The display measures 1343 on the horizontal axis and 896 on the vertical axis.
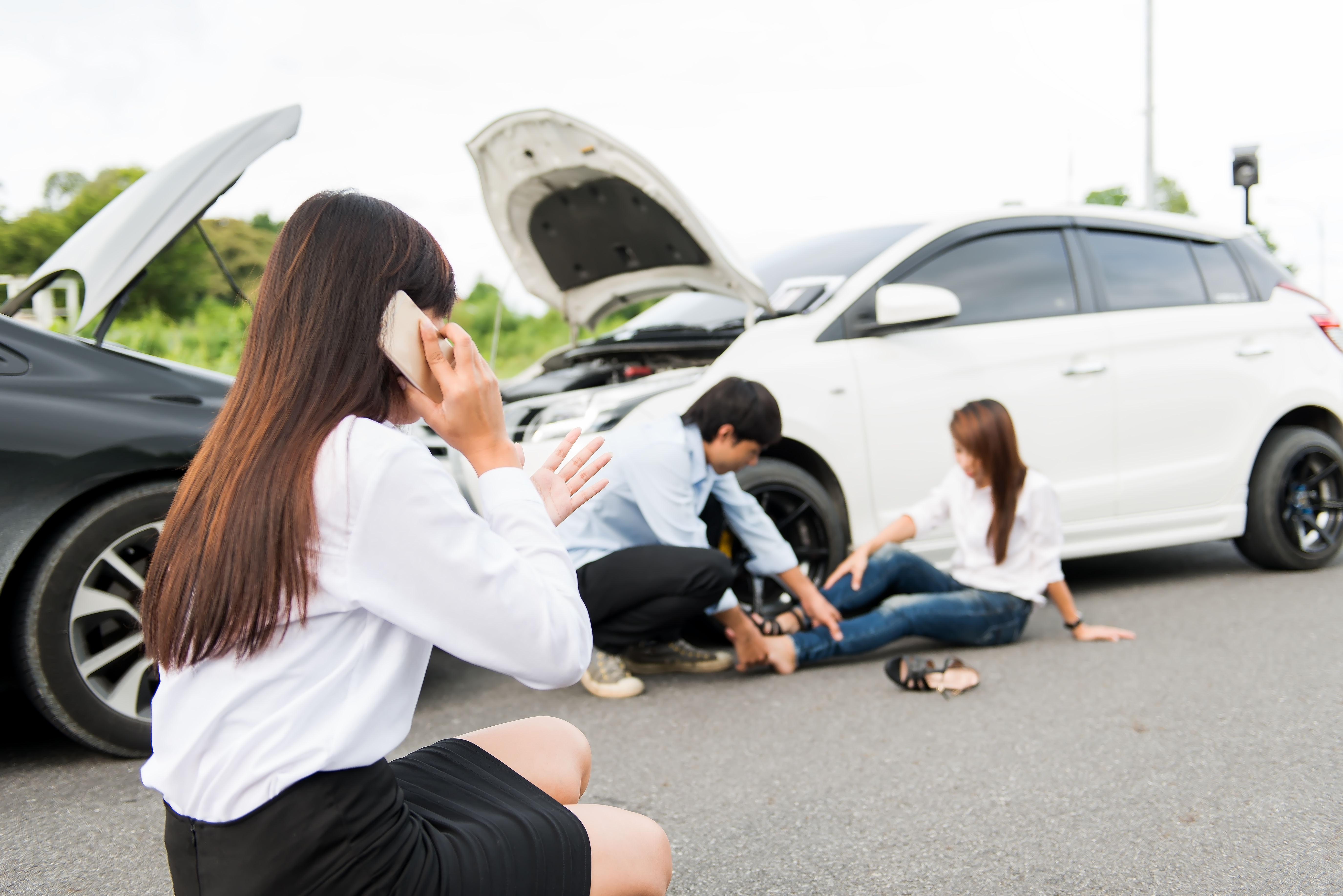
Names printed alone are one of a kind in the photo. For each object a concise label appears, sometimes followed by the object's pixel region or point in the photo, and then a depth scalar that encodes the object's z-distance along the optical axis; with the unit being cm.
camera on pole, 808
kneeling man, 352
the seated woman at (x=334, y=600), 117
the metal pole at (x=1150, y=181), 1725
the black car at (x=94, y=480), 279
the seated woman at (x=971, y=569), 387
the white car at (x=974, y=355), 420
